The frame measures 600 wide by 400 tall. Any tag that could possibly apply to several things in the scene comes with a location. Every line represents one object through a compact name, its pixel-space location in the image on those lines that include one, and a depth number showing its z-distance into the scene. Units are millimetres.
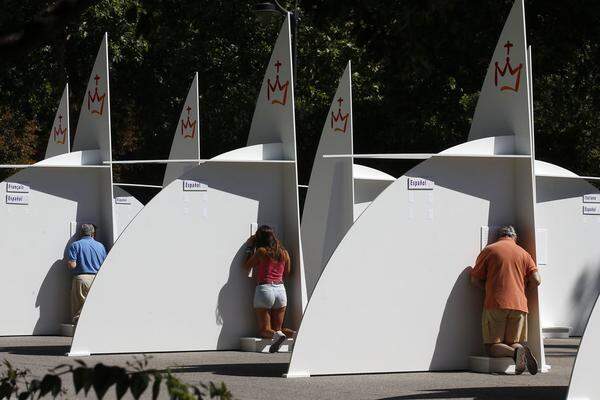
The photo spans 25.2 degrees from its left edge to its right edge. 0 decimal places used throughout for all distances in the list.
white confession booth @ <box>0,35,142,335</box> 19000
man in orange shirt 13570
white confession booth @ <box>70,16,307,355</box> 16141
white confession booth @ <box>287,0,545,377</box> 13867
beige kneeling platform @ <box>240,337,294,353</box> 16469
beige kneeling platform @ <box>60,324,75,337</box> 18953
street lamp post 22422
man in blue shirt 18625
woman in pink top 16219
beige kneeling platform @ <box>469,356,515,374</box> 13727
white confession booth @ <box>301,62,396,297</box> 18797
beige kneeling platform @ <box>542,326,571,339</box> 19234
